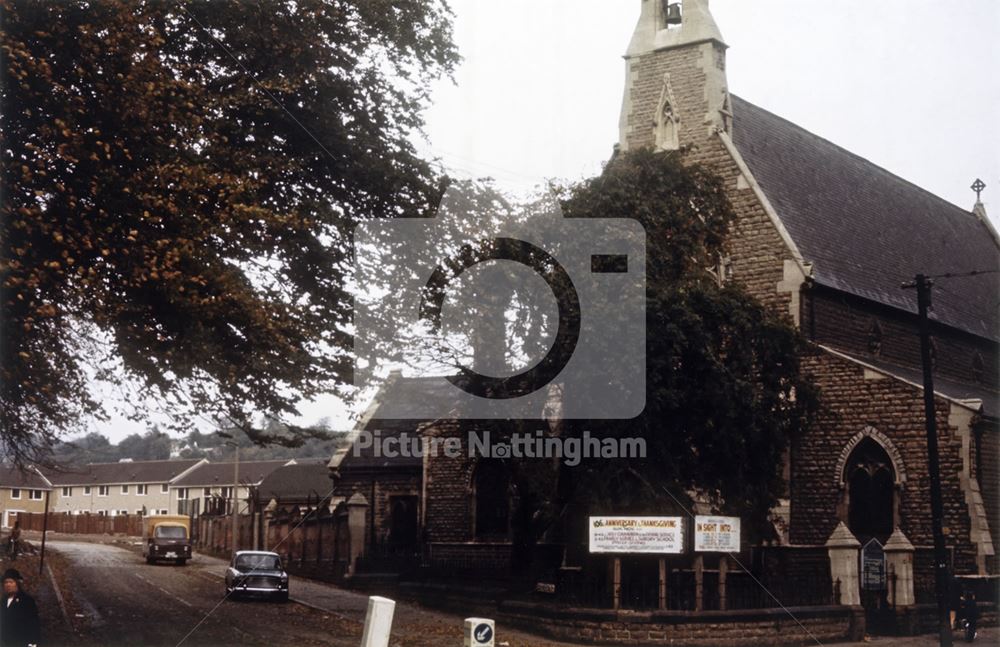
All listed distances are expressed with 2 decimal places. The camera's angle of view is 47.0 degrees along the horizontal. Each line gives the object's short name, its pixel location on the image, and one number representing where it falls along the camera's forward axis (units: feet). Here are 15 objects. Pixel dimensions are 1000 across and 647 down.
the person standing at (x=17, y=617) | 41.75
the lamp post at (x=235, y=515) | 149.07
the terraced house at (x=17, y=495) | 142.50
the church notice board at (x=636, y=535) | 73.82
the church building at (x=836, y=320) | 96.58
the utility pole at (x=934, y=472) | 73.05
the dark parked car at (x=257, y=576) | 97.50
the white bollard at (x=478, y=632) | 36.47
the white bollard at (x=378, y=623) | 32.83
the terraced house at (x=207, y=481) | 254.06
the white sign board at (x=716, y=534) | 74.64
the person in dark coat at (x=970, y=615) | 82.69
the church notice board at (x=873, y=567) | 85.05
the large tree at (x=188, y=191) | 55.57
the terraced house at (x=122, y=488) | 246.06
